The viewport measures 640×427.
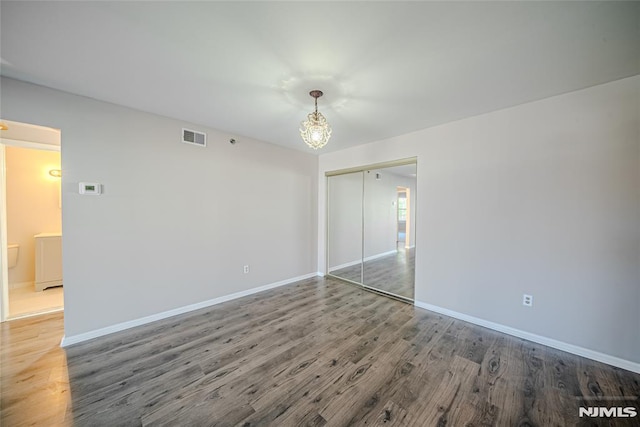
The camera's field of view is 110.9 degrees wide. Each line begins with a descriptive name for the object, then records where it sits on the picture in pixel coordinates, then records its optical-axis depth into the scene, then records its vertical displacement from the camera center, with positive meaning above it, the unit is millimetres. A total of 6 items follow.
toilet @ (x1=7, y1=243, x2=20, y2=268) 3432 -746
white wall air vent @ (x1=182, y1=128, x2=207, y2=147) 3018 +1001
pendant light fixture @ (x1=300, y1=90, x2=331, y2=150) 2168 +812
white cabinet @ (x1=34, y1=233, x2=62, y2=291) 3531 -859
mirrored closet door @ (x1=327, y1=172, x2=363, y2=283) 4773 -203
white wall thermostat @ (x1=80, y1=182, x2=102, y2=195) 2334 +215
